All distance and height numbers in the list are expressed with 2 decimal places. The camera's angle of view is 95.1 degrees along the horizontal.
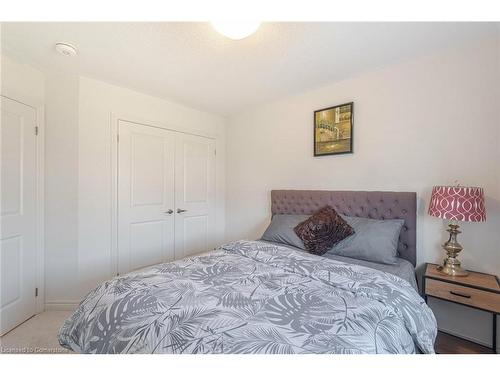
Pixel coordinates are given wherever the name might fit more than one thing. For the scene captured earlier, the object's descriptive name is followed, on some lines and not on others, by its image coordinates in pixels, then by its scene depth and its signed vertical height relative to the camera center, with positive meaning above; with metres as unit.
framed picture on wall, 2.44 +0.62
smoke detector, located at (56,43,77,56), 1.80 +1.09
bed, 0.94 -0.61
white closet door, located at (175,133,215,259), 3.17 -0.14
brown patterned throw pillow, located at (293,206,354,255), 2.09 -0.43
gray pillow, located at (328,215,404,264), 1.88 -0.48
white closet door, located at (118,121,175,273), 2.63 -0.13
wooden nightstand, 1.50 -0.72
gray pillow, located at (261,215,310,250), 2.32 -0.49
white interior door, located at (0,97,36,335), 1.96 -0.28
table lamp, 1.59 -0.16
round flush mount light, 1.29 +0.92
